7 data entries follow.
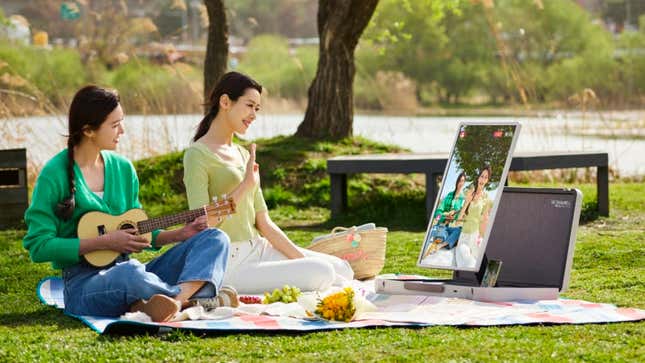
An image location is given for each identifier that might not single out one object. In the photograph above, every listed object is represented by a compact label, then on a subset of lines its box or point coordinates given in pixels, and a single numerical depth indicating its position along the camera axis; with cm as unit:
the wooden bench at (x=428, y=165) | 1341
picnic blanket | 755
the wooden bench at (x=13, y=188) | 1402
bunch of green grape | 865
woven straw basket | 997
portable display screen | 872
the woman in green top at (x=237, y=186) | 902
